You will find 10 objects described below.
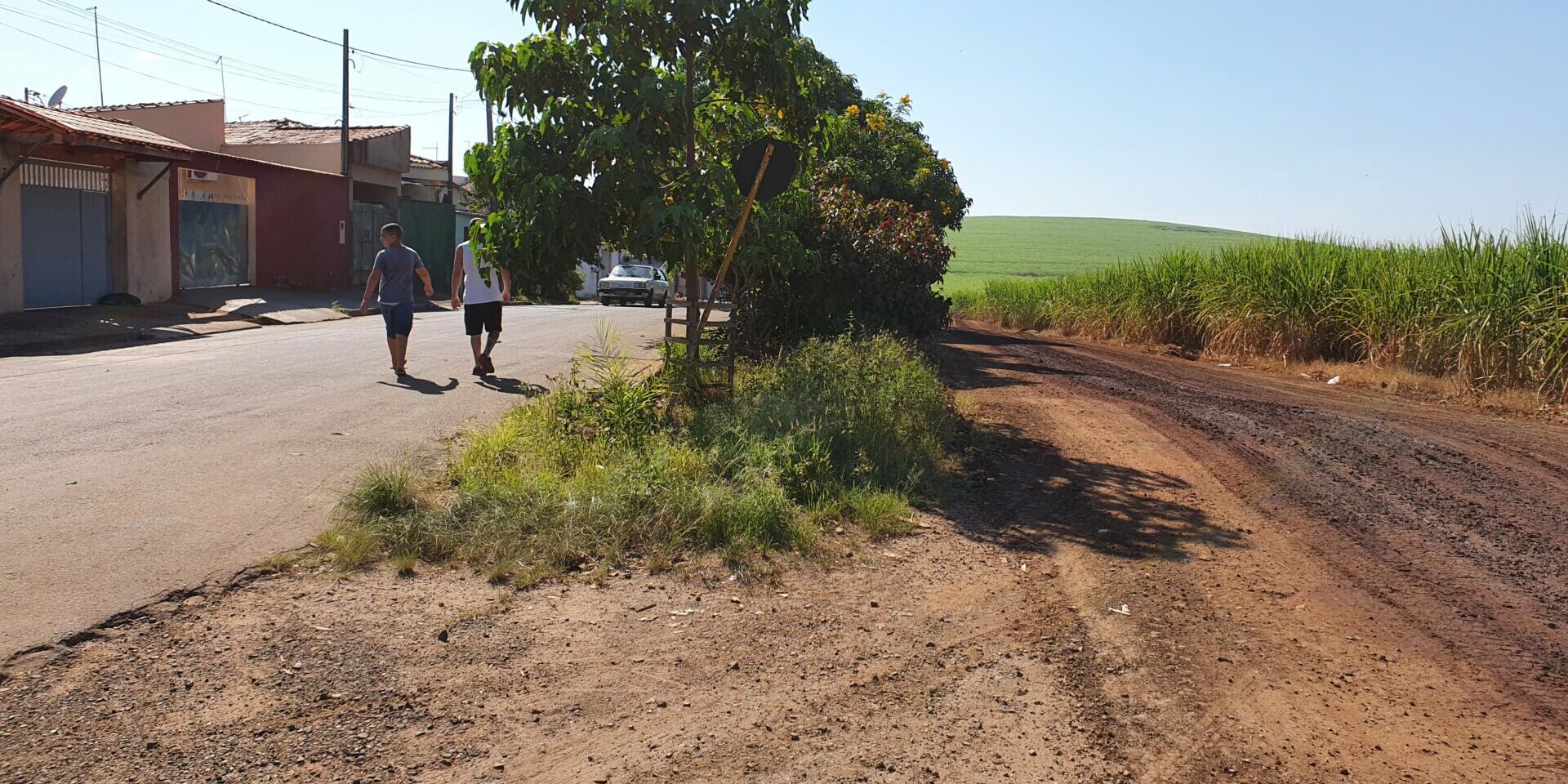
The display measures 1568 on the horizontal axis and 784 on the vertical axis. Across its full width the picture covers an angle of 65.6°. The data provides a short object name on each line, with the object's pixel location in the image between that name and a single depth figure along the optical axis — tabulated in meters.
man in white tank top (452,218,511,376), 12.05
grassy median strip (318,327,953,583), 5.73
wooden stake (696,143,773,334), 8.09
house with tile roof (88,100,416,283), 30.95
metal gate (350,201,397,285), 31.28
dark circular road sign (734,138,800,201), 8.32
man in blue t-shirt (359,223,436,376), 11.72
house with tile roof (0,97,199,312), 17.47
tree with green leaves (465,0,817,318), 8.16
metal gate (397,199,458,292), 34.03
